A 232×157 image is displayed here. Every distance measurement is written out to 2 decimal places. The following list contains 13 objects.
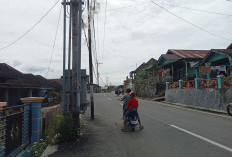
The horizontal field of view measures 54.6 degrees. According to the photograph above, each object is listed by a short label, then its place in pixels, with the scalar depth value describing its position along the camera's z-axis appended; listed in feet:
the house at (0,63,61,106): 69.74
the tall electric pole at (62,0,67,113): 25.96
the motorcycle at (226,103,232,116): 43.29
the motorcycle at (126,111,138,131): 28.54
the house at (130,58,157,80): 139.05
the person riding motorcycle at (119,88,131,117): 31.43
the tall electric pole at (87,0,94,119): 43.89
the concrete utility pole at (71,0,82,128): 25.59
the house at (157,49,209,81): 92.73
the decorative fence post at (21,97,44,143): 22.90
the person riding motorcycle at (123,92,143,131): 29.12
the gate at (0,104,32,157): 15.57
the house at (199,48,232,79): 65.87
